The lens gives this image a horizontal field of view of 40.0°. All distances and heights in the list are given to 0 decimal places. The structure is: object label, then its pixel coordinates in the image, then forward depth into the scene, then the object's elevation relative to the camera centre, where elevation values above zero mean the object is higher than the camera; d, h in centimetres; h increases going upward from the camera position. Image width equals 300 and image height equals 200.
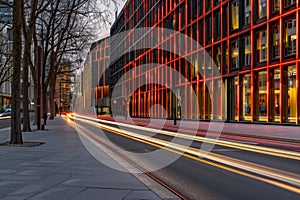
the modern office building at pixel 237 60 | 3084 +436
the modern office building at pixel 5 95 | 10915 +376
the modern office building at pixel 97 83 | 10675 +713
